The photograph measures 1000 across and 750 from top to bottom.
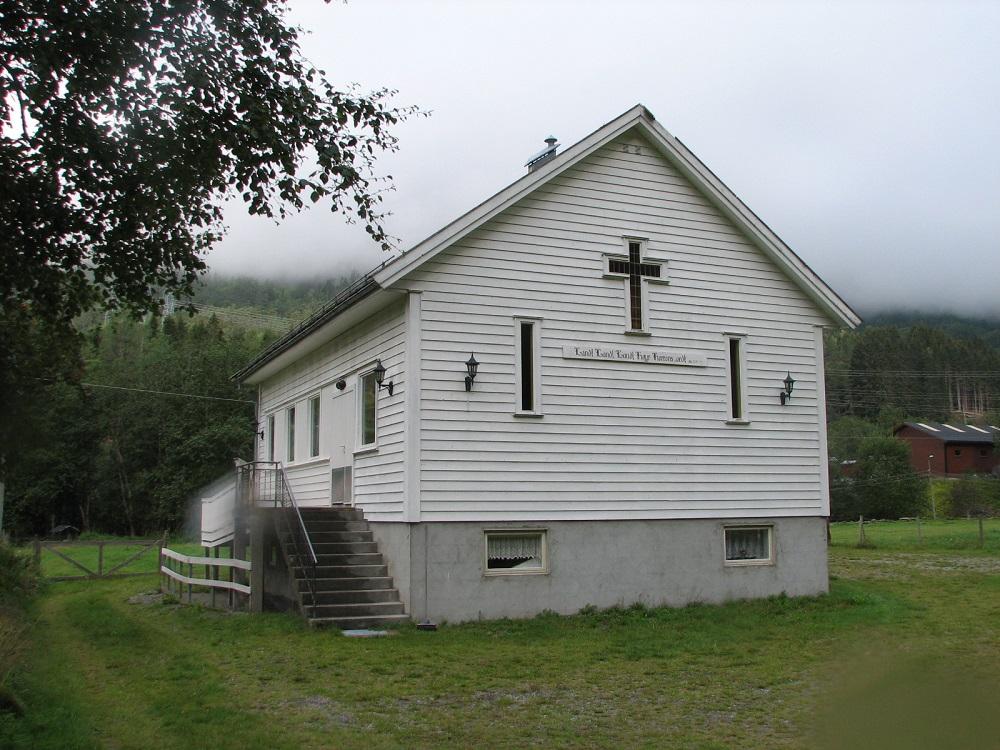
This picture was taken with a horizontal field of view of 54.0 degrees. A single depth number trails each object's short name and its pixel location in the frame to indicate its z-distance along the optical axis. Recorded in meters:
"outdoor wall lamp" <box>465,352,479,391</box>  15.16
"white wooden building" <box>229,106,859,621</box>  15.02
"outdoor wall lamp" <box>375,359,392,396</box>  15.85
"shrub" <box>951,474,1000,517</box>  57.00
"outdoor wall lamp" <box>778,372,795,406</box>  17.72
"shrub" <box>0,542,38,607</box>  17.80
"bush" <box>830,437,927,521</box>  55.88
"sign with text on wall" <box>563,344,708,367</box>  16.14
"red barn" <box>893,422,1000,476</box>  81.25
